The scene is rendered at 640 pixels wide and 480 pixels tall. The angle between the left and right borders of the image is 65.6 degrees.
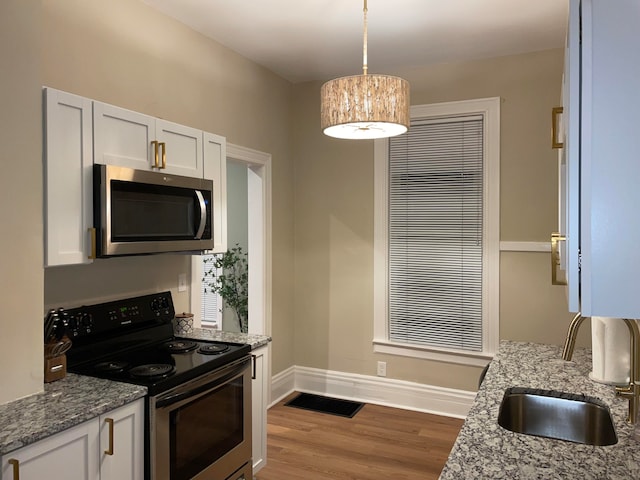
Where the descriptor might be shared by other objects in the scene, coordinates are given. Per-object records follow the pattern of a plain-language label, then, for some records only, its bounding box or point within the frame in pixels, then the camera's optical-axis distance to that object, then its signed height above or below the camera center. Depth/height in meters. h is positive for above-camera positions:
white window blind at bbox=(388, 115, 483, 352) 3.88 +0.01
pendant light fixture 2.27 +0.62
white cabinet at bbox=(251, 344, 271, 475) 2.77 -0.97
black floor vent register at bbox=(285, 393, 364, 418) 4.04 -1.43
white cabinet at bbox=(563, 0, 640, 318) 0.78 +0.13
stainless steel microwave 2.12 +0.11
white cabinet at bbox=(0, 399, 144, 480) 1.56 -0.75
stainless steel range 2.07 -0.65
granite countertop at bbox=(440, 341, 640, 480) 1.31 -0.63
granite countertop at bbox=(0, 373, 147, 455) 1.57 -0.62
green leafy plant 5.05 -0.47
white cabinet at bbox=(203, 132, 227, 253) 2.84 +0.32
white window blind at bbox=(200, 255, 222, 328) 5.59 -0.81
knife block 2.03 -0.55
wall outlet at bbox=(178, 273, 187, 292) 3.09 -0.30
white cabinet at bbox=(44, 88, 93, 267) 1.94 +0.23
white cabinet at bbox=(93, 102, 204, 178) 2.17 +0.45
